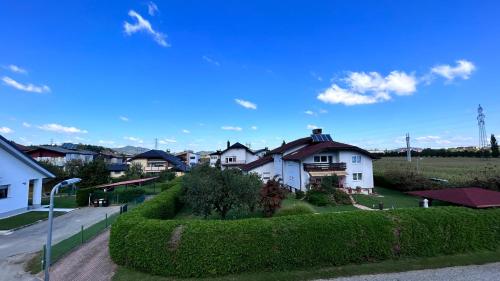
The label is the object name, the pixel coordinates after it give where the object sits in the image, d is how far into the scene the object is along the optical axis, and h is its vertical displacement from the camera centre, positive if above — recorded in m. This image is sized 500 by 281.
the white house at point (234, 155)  61.34 +3.02
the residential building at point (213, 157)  84.72 +3.67
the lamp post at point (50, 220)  7.78 -1.49
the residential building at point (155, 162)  65.94 +1.74
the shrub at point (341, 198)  26.97 -3.23
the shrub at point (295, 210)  18.28 -3.00
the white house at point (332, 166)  32.84 +0.16
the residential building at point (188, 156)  103.46 +4.91
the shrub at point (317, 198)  26.31 -3.17
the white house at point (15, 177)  24.97 -0.60
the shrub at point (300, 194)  30.83 -3.20
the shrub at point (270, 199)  19.56 -2.32
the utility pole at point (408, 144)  59.75 +4.77
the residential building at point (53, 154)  58.58 +3.70
